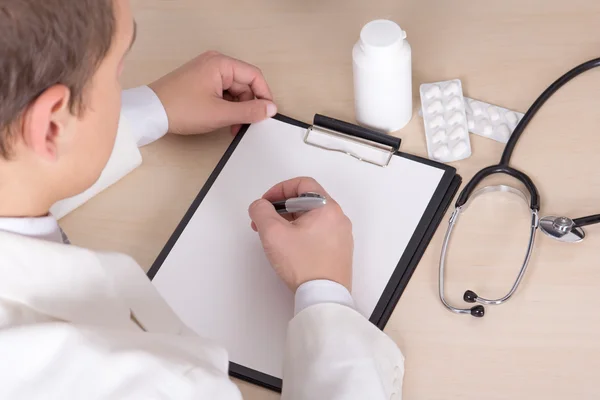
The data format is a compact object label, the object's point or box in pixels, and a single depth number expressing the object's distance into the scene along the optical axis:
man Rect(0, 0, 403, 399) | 0.62
